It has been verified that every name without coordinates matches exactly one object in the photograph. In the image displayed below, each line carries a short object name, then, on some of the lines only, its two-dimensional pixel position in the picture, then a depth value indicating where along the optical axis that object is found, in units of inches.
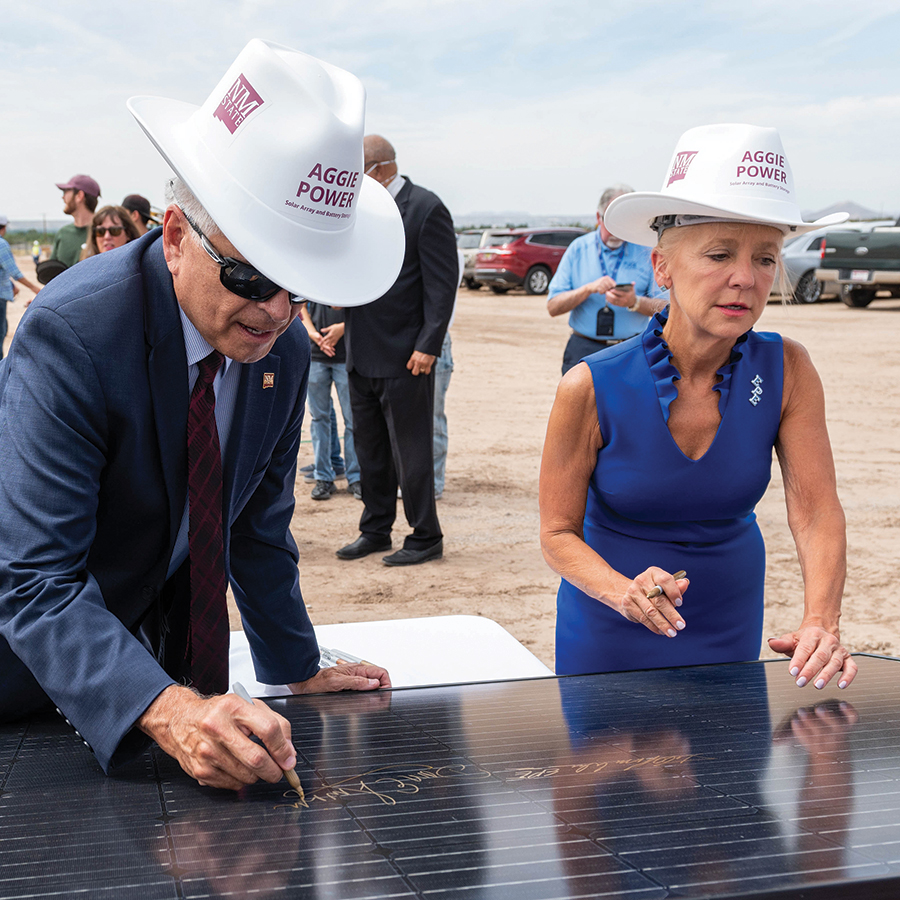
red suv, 974.4
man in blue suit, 59.4
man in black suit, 230.7
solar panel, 44.4
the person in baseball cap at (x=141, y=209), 298.7
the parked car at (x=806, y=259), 817.5
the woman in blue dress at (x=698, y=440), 85.4
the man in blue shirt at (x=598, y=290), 238.1
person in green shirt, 315.9
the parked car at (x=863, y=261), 748.0
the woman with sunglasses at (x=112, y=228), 247.0
